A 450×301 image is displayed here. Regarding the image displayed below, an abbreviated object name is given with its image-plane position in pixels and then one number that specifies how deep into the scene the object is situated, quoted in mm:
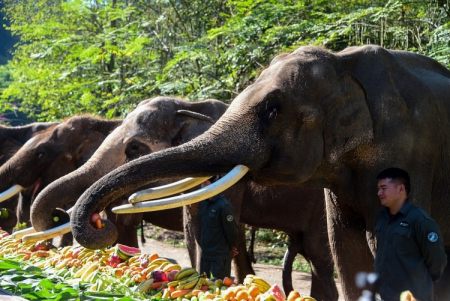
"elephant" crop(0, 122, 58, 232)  13717
